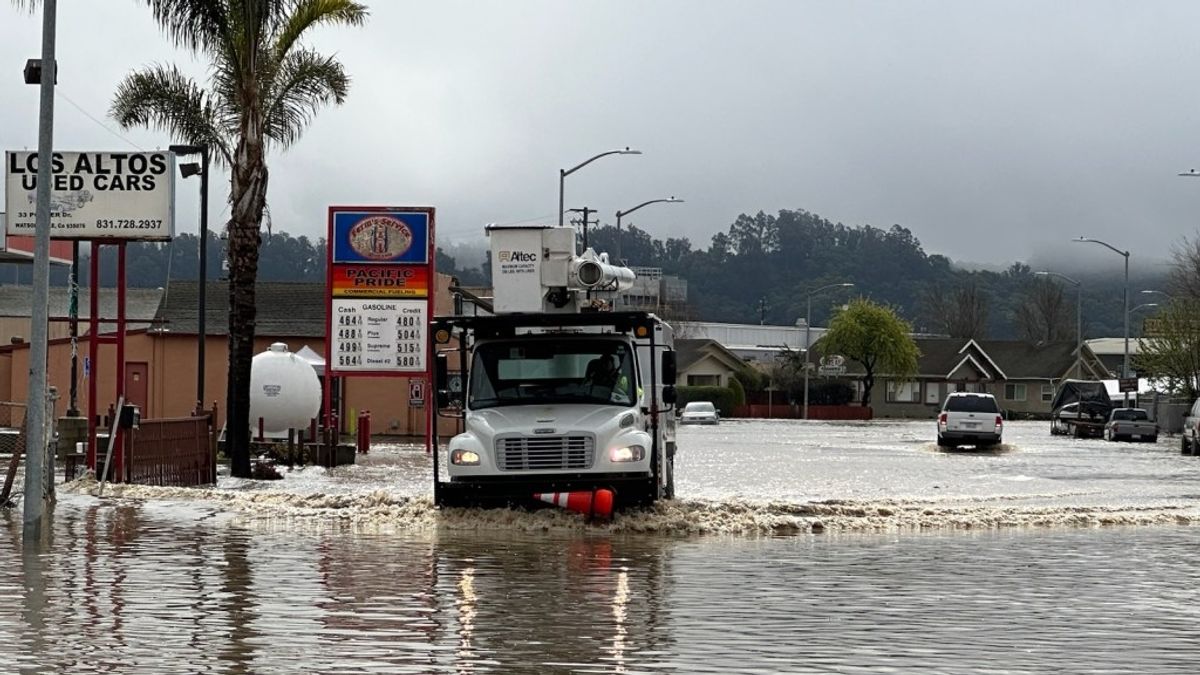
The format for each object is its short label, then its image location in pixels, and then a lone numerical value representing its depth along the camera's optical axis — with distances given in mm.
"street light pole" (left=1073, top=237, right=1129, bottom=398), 79456
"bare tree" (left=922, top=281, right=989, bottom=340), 157375
